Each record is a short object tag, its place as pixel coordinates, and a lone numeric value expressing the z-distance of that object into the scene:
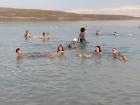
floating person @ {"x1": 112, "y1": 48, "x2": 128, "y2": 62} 18.62
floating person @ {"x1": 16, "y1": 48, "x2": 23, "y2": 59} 19.24
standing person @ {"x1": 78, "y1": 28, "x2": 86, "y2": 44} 26.12
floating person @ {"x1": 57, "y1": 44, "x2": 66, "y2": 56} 19.74
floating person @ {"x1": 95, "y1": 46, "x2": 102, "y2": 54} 20.29
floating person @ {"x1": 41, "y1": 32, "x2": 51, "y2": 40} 30.43
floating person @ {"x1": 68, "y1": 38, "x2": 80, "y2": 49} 23.19
